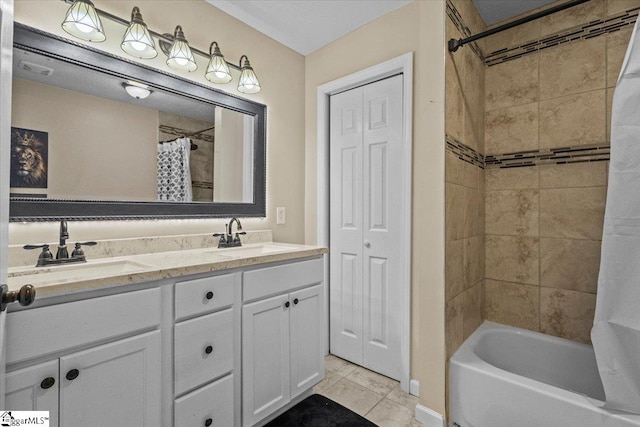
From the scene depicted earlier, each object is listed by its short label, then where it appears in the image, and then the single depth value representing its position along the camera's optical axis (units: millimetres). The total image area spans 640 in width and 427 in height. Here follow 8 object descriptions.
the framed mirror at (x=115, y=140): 1313
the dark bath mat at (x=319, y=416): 1647
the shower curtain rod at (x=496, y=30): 1357
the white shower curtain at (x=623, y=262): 1212
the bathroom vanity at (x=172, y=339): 939
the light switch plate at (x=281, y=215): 2350
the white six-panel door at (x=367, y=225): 2096
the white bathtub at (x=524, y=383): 1294
